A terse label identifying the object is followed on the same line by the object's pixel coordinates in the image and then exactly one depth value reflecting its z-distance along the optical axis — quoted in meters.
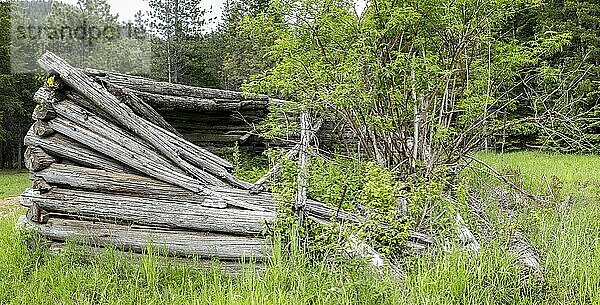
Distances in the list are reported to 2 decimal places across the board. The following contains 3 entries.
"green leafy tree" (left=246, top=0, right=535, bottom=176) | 5.73
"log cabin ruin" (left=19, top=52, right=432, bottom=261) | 4.76
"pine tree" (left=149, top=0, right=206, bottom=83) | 31.12
